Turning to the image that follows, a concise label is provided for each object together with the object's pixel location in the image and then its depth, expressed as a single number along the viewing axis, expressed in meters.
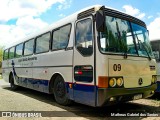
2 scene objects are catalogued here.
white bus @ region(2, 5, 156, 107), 3.91
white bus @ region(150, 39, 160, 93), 5.76
